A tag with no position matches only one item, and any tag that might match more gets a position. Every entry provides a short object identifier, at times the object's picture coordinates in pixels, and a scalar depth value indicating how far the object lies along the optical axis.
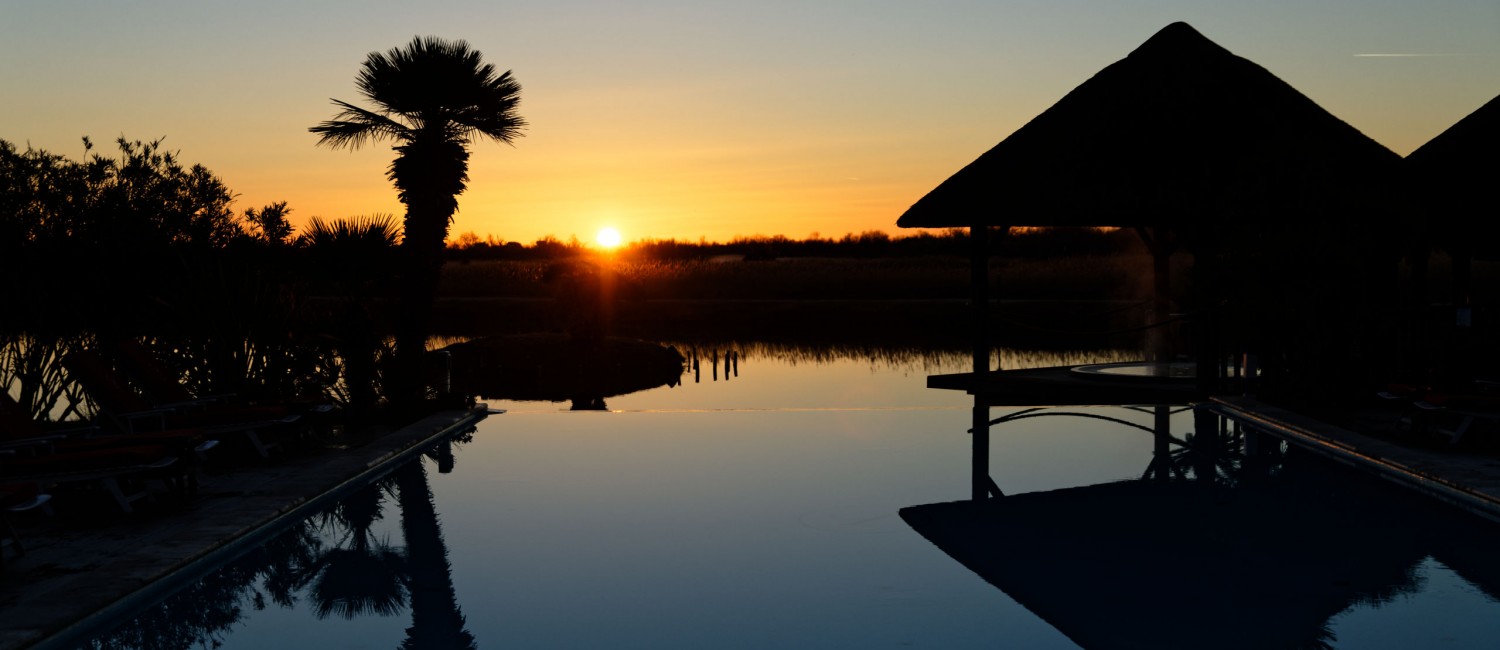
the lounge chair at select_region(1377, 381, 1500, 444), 10.48
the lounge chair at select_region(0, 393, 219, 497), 7.80
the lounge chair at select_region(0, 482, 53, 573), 6.53
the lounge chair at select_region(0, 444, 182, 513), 7.73
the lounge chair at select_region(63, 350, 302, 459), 9.79
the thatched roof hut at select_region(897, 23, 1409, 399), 14.23
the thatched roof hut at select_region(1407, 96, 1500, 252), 16.64
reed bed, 58.25
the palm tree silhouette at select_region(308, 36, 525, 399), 20.38
